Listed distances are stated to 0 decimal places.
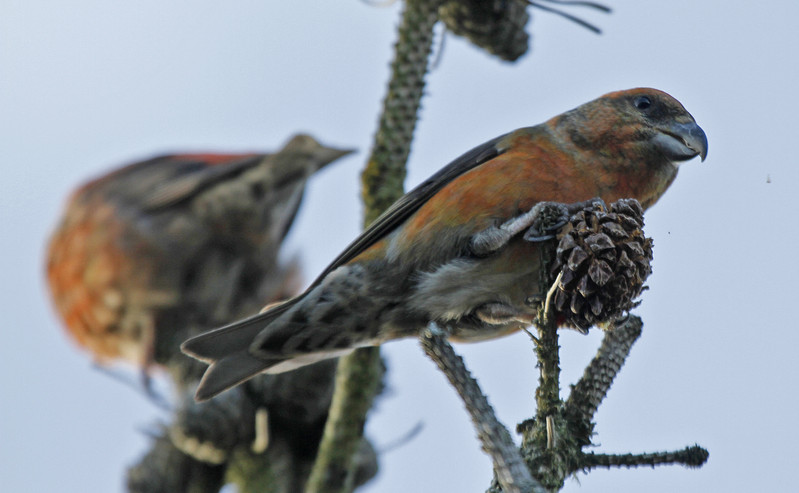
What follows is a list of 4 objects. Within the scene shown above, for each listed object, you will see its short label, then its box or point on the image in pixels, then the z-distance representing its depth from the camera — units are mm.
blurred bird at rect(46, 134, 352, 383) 9211
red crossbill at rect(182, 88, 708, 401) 6547
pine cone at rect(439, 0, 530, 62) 7703
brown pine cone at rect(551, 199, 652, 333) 5094
